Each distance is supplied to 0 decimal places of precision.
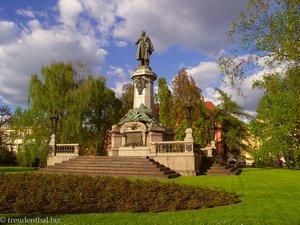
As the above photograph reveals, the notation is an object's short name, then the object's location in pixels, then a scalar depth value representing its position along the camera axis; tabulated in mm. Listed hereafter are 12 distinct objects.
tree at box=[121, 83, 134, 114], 46938
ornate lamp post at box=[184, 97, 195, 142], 22067
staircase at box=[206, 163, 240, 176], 22203
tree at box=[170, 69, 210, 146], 43125
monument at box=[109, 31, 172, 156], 24828
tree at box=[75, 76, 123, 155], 37094
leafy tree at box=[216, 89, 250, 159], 47531
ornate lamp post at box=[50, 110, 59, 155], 27920
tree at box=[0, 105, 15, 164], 36381
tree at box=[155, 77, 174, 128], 44719
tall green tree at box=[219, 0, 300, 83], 10906
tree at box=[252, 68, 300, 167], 35750
